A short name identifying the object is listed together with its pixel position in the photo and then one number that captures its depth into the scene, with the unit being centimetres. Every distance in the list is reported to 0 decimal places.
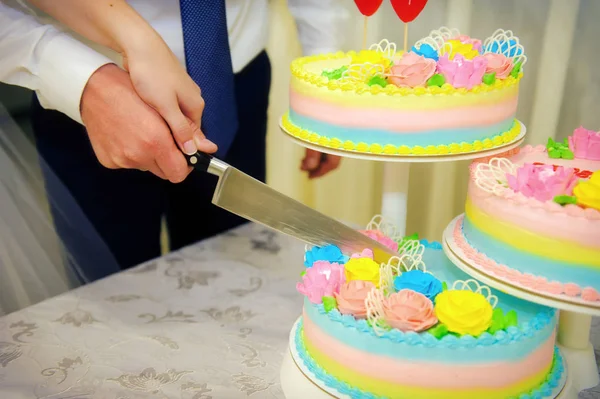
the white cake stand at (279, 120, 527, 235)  104
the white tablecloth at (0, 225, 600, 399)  107
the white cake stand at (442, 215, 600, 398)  95
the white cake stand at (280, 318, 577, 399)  91
